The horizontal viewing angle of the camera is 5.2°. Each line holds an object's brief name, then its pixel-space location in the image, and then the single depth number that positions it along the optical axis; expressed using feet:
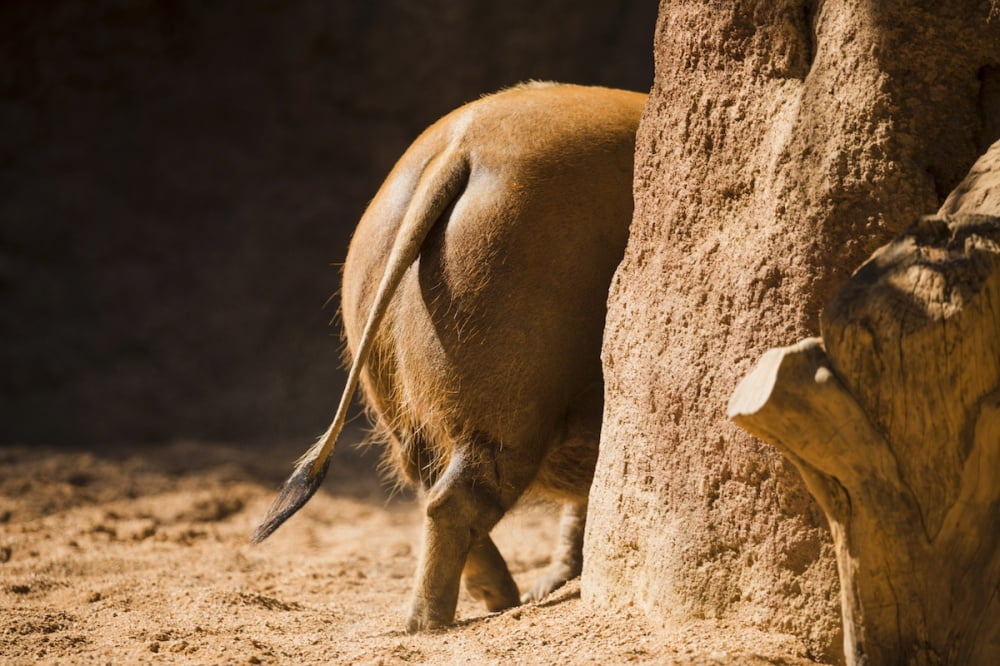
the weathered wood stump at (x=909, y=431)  38.40
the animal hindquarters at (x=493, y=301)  40.01
